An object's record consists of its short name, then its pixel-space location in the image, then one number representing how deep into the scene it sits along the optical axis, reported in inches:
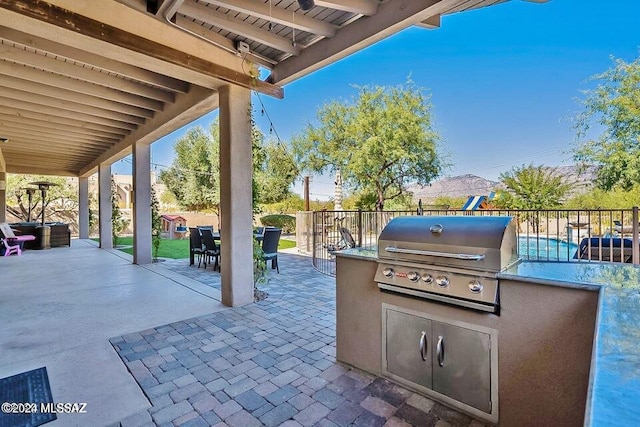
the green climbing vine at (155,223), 311.6
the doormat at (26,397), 77.3
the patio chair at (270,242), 243.6
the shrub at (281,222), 657.0
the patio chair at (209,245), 265.0
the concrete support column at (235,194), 166.2
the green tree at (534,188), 463.2
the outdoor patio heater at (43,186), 423.5
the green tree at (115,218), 382.3
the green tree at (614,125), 428.8
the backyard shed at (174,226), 565.6
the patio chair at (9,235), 363.4
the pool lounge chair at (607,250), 201.0
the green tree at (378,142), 494.3
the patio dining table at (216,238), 258.3
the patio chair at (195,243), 283.9
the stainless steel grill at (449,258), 74.5
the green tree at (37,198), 621.0
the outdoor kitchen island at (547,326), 62.0
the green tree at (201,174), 684.1
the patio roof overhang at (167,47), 115.3
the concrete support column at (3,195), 443.8
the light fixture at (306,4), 93.9
